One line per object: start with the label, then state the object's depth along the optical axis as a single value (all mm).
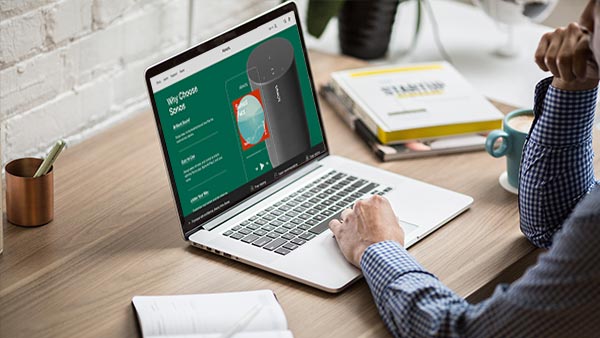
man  1787
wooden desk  1924
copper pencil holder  2079
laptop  2048
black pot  2784
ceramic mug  2225
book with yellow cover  2372
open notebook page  1875
